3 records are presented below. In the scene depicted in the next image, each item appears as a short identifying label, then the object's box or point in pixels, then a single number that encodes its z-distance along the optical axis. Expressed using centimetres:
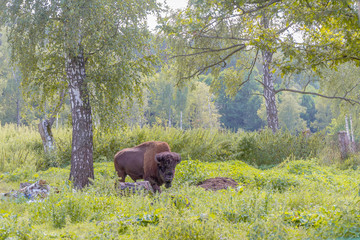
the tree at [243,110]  14712
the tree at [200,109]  12431
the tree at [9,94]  9840
